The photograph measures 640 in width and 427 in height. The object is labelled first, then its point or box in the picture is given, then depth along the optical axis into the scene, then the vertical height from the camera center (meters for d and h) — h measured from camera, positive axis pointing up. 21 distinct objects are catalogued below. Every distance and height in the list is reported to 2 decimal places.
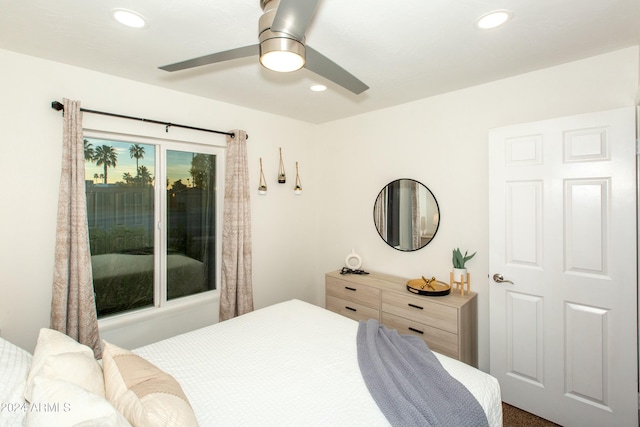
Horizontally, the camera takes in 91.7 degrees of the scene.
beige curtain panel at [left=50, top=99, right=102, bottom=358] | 2.11 -0.21
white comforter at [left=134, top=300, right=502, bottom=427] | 1.34 -0.83
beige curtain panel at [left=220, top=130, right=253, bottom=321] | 3.02 -0.22
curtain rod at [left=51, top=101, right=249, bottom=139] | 2.15 +0.78
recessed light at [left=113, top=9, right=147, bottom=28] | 1.63 +1.07
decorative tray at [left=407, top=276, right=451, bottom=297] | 2.62 -0.64
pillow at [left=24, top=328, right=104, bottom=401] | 1.13 -0.57
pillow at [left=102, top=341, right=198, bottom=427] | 1.00 -0.64
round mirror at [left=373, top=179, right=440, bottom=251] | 3.01 +0.00
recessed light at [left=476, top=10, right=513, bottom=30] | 1.65 +1.07
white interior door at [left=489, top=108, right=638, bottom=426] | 1.96 -0.37
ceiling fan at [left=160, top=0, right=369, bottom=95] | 1.16 +0.75
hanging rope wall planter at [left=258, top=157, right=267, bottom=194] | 3.38 +0.31
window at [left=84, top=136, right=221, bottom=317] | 2.49 -0.04
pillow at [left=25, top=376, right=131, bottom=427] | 0.87 -0.56
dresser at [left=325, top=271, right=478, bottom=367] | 2.44 -0.85
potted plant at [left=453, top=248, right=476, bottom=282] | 2.70 -0.45
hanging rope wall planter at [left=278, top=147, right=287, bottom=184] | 3.56 +0.46
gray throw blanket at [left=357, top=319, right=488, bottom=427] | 1.29 -0.81
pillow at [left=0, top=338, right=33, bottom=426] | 1.07 -0.64
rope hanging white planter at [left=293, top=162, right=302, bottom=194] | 3.75 +0.33
